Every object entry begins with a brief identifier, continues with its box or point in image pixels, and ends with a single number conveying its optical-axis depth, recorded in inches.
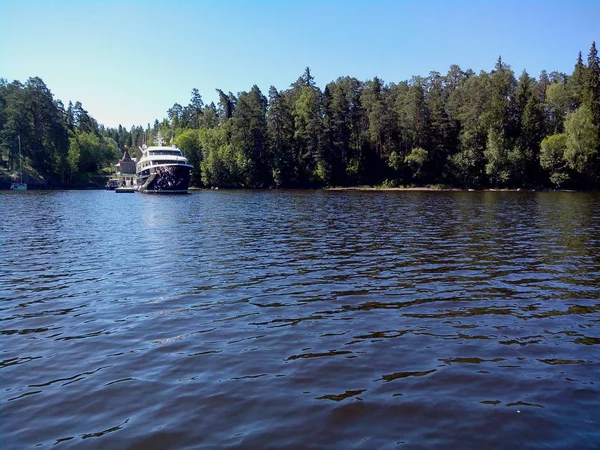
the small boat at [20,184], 4256.9
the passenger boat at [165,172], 3437.5
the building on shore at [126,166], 6409.5
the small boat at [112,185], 4610.5
